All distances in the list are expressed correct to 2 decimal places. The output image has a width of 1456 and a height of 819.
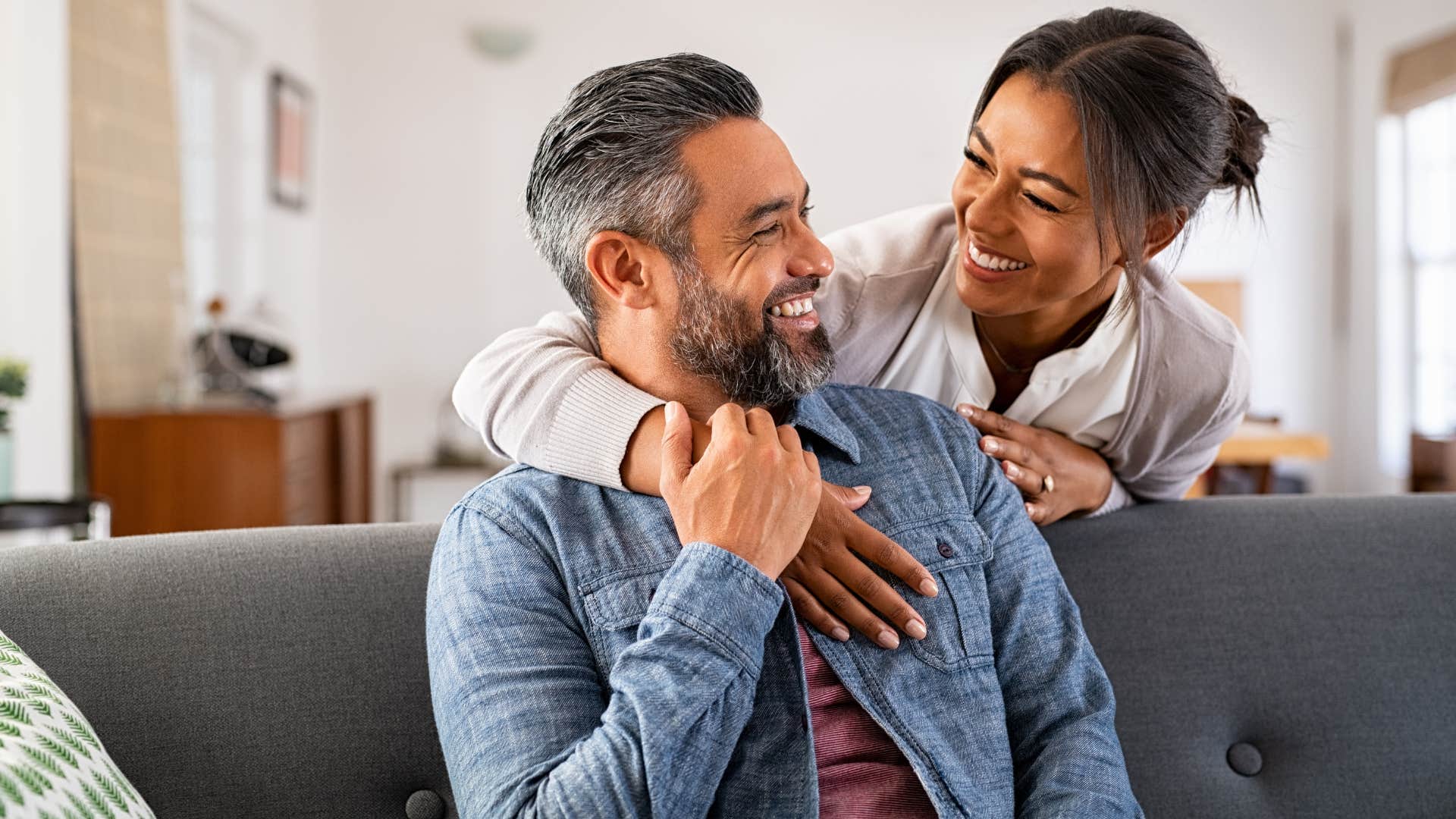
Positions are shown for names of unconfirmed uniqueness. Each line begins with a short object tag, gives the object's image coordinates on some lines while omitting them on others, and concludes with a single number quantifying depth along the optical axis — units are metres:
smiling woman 1.27
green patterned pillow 0.86
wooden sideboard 3.74
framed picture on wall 5.22
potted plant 2.46
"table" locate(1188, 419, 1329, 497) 3.52
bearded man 1.06
